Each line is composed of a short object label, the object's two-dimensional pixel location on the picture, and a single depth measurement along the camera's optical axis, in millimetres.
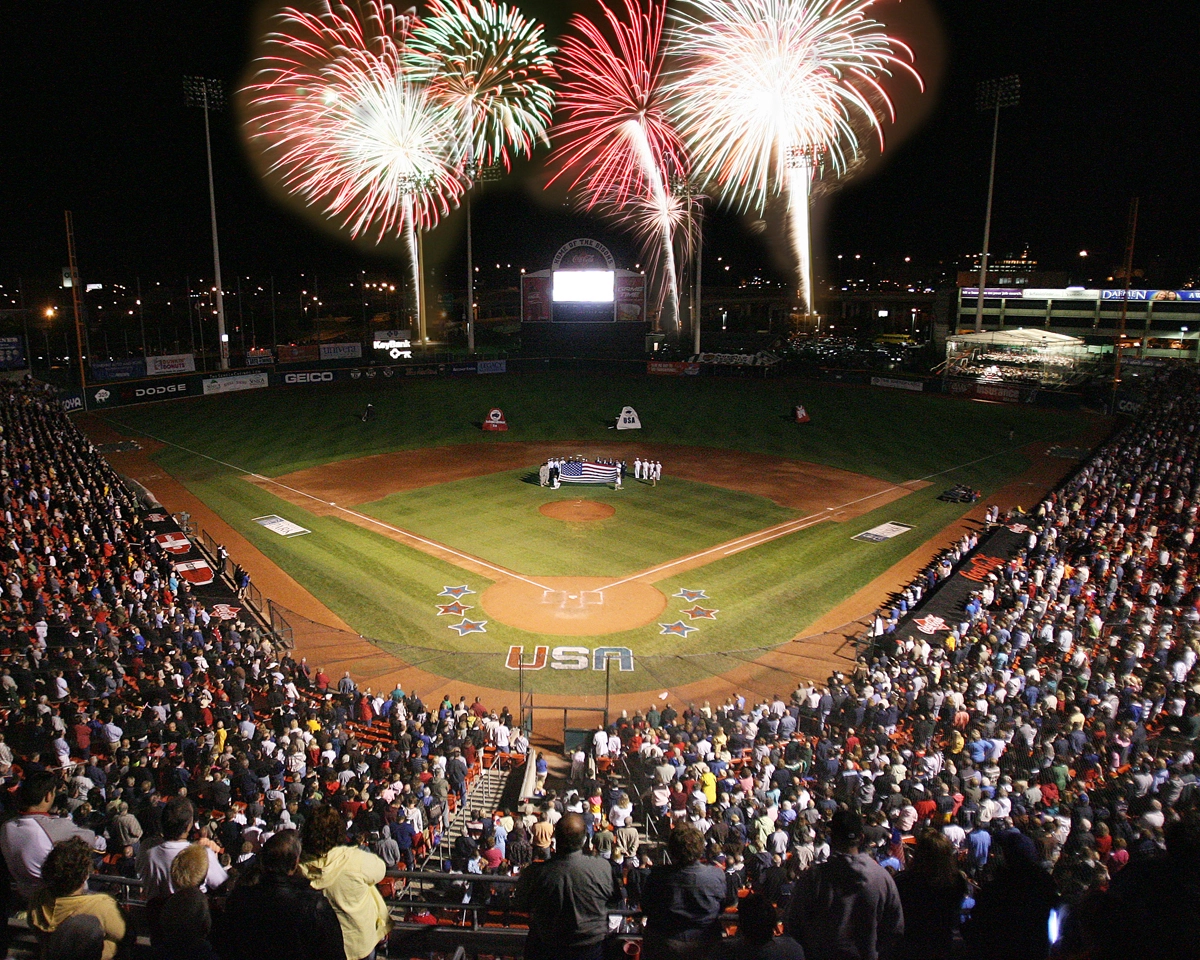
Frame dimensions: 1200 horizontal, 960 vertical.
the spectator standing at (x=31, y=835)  5480
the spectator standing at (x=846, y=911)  4793
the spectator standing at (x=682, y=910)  4742
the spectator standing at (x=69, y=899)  4500
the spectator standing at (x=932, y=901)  4898
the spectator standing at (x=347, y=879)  4910
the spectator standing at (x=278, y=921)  4379
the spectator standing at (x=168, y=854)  5477
